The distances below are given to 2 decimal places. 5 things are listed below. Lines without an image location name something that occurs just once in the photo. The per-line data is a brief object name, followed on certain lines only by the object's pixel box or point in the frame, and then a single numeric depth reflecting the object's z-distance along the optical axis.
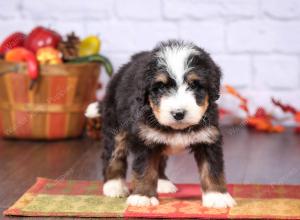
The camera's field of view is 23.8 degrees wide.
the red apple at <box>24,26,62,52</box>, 4.63
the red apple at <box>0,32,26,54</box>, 4.68
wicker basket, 4.45
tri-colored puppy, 2.75
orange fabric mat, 2.81
